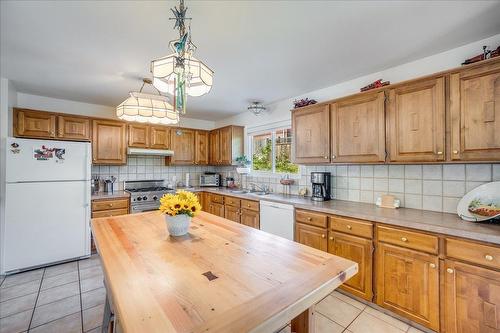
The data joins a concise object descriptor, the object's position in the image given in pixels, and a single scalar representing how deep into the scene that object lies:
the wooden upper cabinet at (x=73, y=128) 3.35
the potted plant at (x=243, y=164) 4.13
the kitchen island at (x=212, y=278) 0.76
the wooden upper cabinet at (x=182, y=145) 4.45
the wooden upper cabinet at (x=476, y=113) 1.68
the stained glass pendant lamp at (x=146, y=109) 2.13
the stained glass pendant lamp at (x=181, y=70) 1.32
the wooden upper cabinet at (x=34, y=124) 3.08
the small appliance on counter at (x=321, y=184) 2.89
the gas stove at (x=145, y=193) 3.70
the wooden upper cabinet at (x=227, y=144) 4.41
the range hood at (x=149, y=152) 3.87
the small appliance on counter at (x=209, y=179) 4.88
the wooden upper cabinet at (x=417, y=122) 1.94
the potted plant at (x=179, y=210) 1.56
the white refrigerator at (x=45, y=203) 2.79
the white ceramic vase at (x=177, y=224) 1.60
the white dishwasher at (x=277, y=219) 2.79
